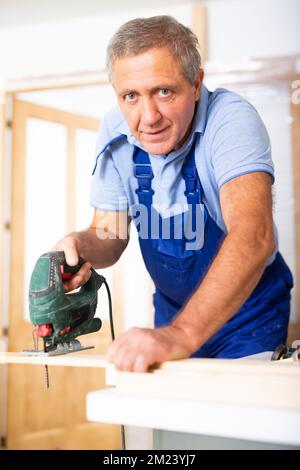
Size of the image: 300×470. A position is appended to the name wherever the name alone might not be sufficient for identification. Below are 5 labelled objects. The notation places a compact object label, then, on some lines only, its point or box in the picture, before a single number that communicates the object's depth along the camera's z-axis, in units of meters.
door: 3.79
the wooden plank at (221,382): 0.86
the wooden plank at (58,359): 1.12
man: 1.09
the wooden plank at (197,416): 0.82
